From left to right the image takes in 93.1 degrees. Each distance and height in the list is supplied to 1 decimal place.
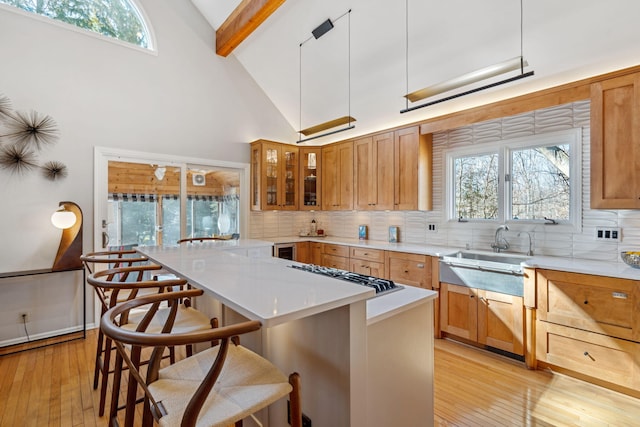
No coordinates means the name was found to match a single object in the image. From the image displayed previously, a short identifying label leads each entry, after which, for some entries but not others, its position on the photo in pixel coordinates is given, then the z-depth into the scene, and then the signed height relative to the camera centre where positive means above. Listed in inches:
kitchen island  44.8 -22.5
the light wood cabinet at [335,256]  167.3 -24.5
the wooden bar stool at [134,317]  54.6 -24.3
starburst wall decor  118.7 +30.2
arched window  128.2 +90.1
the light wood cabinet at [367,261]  149.3 -24.7
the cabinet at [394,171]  149.8 +22.3
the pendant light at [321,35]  130.2 +81.3
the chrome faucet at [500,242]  128.6 -12.5
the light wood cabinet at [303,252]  184.2 -23.7
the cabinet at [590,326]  84.8 -33.9
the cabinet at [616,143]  91.1 +21.7
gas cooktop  62.6 -14.2
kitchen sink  105.0 -21.7
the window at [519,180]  115.6 +14.3
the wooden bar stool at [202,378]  33.3 -25.0
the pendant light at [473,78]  78.4 +38.2
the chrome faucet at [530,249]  121.4 -14.5
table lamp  123.0 -9.3
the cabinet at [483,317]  104.7 -38.7
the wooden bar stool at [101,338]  75.1 -35.2
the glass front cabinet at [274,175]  182.2 +23.4
